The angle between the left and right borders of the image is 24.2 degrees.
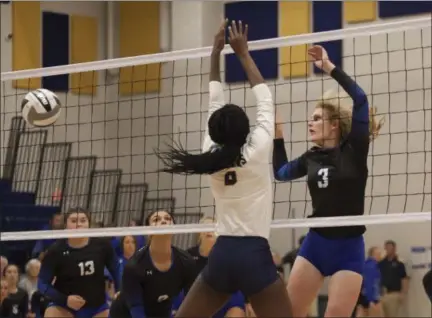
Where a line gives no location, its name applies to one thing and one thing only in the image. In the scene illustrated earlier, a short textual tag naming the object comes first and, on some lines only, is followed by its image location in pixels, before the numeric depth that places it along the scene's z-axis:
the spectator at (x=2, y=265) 13.12
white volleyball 8.40
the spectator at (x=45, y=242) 15.21
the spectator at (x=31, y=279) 14.45
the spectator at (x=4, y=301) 12.28
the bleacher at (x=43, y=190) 16.86
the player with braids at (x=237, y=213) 5.54
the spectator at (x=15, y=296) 12.38
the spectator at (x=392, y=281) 17.48
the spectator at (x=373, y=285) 16.75
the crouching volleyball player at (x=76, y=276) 9.84
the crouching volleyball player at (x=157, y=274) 8.44
